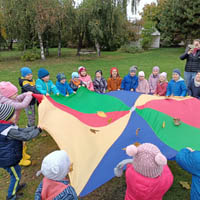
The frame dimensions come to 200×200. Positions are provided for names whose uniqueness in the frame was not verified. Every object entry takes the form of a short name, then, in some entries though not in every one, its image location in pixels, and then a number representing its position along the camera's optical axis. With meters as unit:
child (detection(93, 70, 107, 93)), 4.99
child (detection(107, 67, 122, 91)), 5.10
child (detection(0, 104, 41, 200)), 2.19
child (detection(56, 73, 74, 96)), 4.46
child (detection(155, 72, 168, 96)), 4.70
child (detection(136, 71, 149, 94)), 4.88
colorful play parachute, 2.10
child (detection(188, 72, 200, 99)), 4.29
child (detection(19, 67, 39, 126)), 3.55
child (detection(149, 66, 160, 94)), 4.93
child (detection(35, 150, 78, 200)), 1.45
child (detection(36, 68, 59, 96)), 3.90
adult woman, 4.88
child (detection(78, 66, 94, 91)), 4.96
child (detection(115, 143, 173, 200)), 1.49
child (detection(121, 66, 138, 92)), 4.86
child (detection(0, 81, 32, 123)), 2.70
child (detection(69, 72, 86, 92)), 4.79
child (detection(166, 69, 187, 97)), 4.36
